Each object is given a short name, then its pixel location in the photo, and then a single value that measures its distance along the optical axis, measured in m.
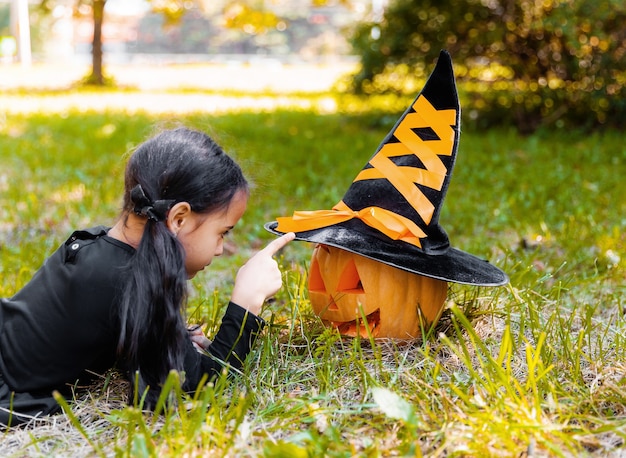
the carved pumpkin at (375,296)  2.22
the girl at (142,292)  1.88
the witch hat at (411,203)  2.14
